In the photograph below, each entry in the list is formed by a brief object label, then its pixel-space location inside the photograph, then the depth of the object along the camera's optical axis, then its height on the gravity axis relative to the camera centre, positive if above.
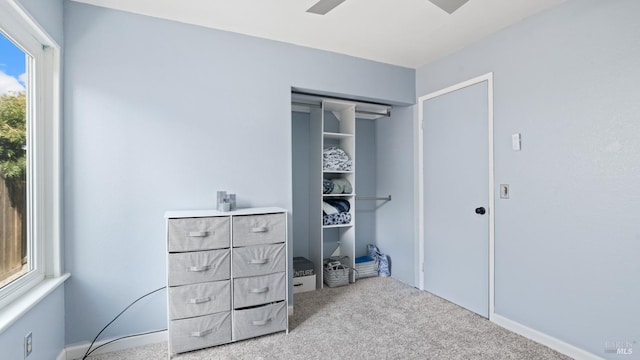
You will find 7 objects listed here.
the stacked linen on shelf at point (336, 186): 3.41 -0.09
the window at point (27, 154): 1.53 +0.15
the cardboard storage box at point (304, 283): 3.18 -1.11
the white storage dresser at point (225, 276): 2.04 -0.69
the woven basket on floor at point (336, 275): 3.36 -1.07
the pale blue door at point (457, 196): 2.65 -0.17
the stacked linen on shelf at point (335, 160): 3.40 +0.21
